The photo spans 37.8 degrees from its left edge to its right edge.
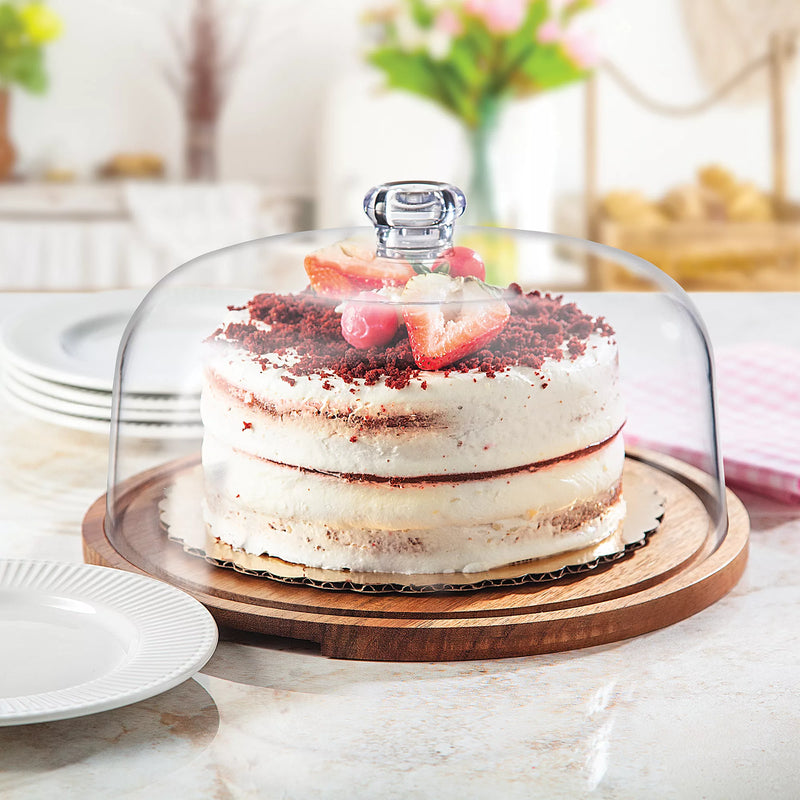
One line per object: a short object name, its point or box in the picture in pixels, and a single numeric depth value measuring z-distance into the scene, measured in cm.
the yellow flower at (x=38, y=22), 491
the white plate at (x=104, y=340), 127
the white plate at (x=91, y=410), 131
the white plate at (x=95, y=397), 130
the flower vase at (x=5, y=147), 498
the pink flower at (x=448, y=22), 358
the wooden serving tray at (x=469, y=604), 94
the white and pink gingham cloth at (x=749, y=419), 135
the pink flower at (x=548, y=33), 379
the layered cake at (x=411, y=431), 102
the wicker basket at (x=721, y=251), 464
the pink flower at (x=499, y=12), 353
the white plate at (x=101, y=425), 131
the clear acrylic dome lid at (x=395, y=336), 104
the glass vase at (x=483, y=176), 391
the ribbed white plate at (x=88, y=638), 79
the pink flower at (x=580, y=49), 383
